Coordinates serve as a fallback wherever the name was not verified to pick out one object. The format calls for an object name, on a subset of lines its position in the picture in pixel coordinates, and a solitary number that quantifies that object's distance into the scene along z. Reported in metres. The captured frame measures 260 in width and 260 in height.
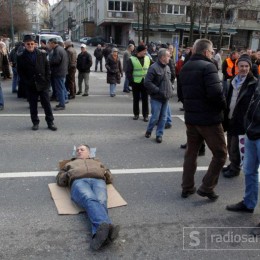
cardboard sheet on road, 4.13
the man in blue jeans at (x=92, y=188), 3.43
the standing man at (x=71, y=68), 11.03
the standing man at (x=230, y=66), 11.00
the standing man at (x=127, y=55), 13.40
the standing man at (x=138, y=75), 8.60
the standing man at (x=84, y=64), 11.81
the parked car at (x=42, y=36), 25.27
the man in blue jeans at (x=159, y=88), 6.78
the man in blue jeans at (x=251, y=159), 3.64
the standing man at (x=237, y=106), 4.45
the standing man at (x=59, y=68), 9.34
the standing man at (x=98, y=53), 20.73
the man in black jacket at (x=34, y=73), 7.27
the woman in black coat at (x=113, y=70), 12.16
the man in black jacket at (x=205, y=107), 4.09
